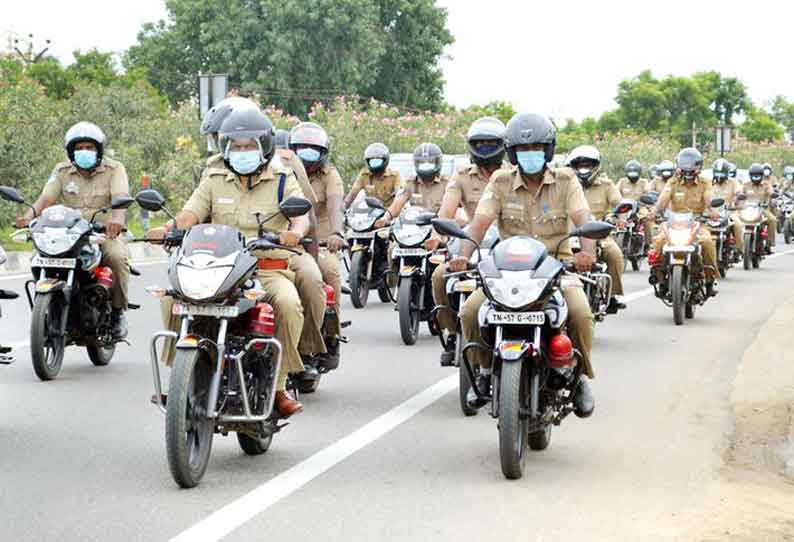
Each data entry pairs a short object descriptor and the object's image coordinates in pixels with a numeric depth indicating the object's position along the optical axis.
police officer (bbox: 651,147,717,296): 18.03
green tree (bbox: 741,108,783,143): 106.06
